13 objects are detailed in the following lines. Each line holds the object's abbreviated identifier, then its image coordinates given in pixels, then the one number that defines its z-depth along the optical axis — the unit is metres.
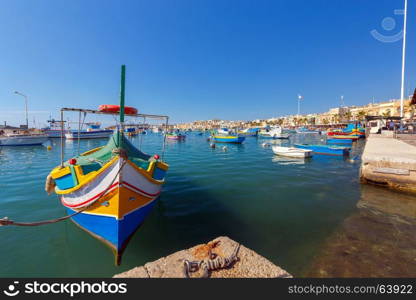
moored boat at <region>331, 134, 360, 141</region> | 34.72
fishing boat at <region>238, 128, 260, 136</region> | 64.71
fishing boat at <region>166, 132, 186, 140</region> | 47.09
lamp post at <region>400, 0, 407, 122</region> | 26.58
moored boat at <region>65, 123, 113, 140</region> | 50.20
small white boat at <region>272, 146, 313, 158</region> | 19.16
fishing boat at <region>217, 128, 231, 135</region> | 46.63
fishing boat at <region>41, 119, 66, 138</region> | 54.03
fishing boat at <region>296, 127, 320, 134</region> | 78.26
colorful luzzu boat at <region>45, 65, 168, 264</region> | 4.31
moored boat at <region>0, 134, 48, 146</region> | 32.00
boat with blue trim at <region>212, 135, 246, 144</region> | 36.65
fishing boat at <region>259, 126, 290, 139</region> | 48.97
